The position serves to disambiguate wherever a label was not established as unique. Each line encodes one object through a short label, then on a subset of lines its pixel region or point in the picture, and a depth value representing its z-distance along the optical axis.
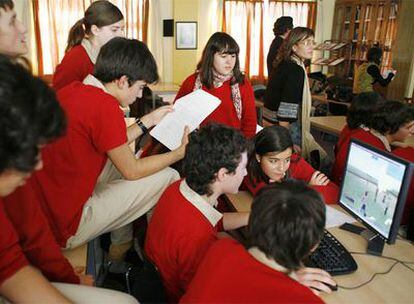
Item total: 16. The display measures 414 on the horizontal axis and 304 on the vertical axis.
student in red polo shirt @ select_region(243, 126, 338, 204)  1.80
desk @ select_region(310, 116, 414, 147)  3.37
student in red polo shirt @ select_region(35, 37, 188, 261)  1.41
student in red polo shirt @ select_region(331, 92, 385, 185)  2.26
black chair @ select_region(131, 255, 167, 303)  1.12
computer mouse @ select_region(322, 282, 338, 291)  1.14
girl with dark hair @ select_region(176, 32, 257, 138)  2.23
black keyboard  1.24
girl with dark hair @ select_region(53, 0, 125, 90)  2.11
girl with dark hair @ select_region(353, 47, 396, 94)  5.22
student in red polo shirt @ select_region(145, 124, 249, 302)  1.24
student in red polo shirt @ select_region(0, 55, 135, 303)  0.69
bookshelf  6.27
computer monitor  1.22
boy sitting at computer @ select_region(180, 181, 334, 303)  0.90
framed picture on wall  6.60
